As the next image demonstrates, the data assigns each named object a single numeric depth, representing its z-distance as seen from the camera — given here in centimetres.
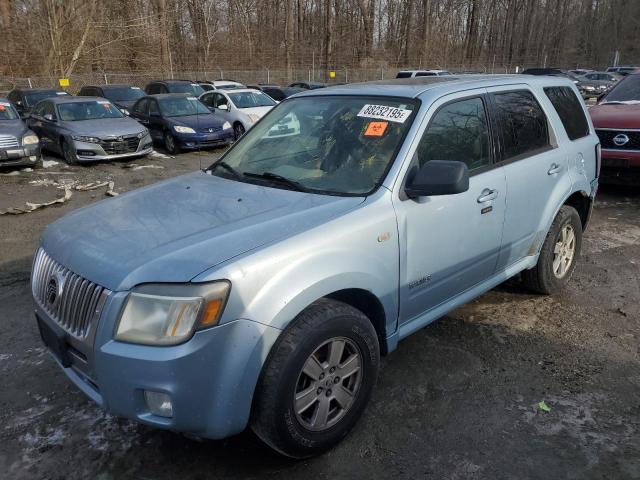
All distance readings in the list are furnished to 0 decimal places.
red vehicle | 732
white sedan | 1443
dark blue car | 1302
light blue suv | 219
